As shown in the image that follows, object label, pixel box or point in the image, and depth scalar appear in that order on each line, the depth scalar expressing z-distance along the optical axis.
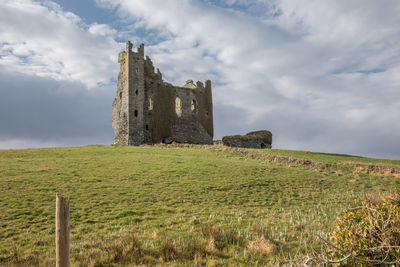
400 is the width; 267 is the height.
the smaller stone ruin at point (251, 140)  51.03
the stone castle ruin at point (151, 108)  46.75
